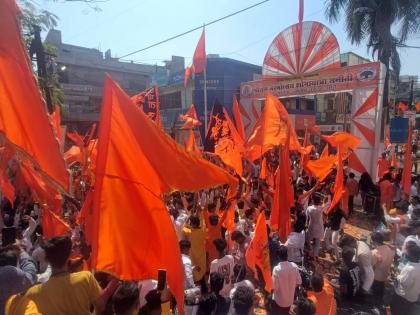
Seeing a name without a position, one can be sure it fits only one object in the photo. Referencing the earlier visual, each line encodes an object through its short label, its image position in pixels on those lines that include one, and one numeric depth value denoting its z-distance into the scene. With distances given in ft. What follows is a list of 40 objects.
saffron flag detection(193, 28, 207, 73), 40.47
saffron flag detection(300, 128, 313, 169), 29.25
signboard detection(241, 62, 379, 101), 38.11
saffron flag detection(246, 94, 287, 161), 21.17
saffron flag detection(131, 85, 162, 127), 27.32
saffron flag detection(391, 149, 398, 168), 42.23
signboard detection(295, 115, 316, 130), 85.51
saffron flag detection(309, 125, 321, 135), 45.05
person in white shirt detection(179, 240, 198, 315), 11.03
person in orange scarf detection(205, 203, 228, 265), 17.81
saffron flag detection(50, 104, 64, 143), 21.79
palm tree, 53.26
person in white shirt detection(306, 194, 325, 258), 21.48
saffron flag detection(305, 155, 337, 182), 23.75
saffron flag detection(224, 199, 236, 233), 18.25
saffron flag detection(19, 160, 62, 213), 12.52
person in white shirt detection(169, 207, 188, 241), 18.28
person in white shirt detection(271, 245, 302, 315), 13.23
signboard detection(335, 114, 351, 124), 91.88
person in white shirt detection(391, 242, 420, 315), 12.84
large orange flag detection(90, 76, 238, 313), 8.58
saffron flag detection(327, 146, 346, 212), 19.30
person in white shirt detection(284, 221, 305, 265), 17.12
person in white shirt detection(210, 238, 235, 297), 13.64
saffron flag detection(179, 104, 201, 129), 35.32
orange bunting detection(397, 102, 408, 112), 43.88
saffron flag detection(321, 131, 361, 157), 26.73
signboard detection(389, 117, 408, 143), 36.55
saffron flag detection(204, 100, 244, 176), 22.91
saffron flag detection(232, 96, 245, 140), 29.15
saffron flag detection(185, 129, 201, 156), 27.58
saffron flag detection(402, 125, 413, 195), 30.14
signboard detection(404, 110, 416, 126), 36.95
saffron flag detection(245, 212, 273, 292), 14.82
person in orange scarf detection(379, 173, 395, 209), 29.76
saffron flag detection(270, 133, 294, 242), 16.06
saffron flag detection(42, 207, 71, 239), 14.40
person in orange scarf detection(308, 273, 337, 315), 11.35
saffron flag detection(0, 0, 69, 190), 7.63
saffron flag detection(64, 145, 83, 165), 27.02
